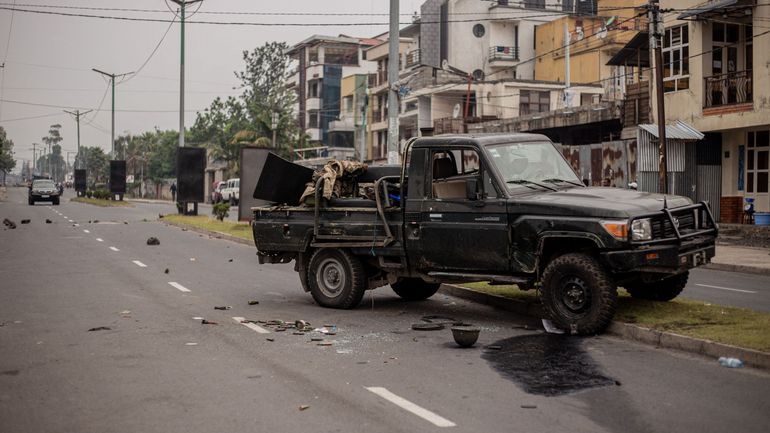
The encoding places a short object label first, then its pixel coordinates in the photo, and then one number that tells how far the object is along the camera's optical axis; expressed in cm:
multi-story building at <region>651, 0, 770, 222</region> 2750
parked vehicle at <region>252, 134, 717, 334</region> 941
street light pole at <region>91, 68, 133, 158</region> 7275
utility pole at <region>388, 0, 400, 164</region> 2303
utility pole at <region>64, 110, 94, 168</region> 10641
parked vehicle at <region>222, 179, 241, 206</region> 6762
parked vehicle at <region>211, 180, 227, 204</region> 7206
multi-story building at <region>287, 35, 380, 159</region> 8844
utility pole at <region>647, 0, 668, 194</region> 2472
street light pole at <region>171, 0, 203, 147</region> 4197
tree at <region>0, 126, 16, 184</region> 11058
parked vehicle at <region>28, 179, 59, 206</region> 6244
